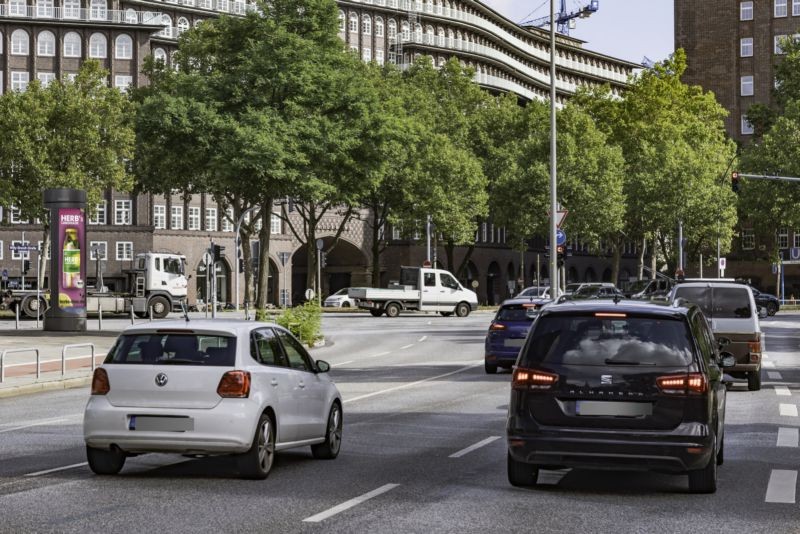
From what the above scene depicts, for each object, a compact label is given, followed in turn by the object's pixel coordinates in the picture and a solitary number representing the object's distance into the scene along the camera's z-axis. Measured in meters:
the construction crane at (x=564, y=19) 144.50
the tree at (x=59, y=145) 62.03
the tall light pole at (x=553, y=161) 37.17
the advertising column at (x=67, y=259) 38.88
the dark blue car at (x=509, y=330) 25.84
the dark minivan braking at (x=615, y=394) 9.82
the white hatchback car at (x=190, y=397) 10.61
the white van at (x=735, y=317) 21.55
